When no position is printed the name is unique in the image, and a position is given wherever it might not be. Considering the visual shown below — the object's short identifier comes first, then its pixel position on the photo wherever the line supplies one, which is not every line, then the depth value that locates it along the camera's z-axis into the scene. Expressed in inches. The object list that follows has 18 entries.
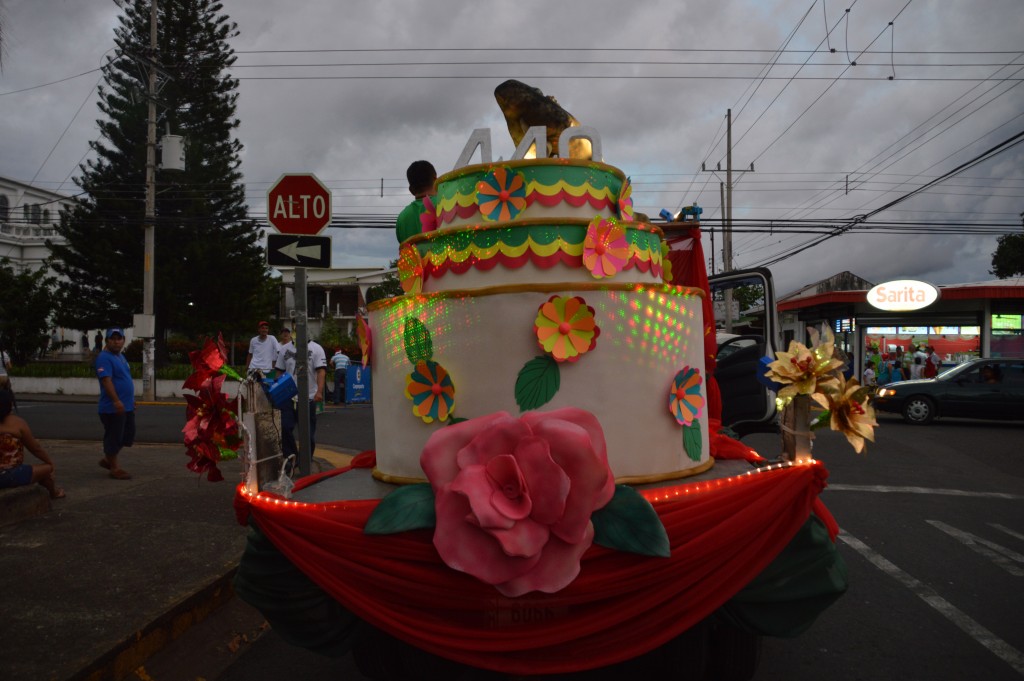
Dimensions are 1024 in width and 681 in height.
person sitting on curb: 204.4
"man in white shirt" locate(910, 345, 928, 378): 745.4
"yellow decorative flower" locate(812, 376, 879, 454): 101.1
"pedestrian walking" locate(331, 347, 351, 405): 693.3
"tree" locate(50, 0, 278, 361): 984.3
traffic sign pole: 207.2
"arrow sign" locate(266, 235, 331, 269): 212.1
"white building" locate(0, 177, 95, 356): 1734.7
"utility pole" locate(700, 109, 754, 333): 1079.0
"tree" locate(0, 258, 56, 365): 775.1
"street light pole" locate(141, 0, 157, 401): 709.3
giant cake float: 80.7
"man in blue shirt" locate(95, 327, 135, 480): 267.1
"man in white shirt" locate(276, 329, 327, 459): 278.5
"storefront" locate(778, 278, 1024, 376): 753.6
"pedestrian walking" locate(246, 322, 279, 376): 318.5
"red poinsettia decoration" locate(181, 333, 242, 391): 107.5
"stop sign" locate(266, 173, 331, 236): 215.8
